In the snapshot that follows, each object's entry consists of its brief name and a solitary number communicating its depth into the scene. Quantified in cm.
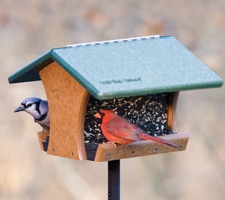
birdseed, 1129
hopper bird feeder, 1056
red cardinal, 1092
